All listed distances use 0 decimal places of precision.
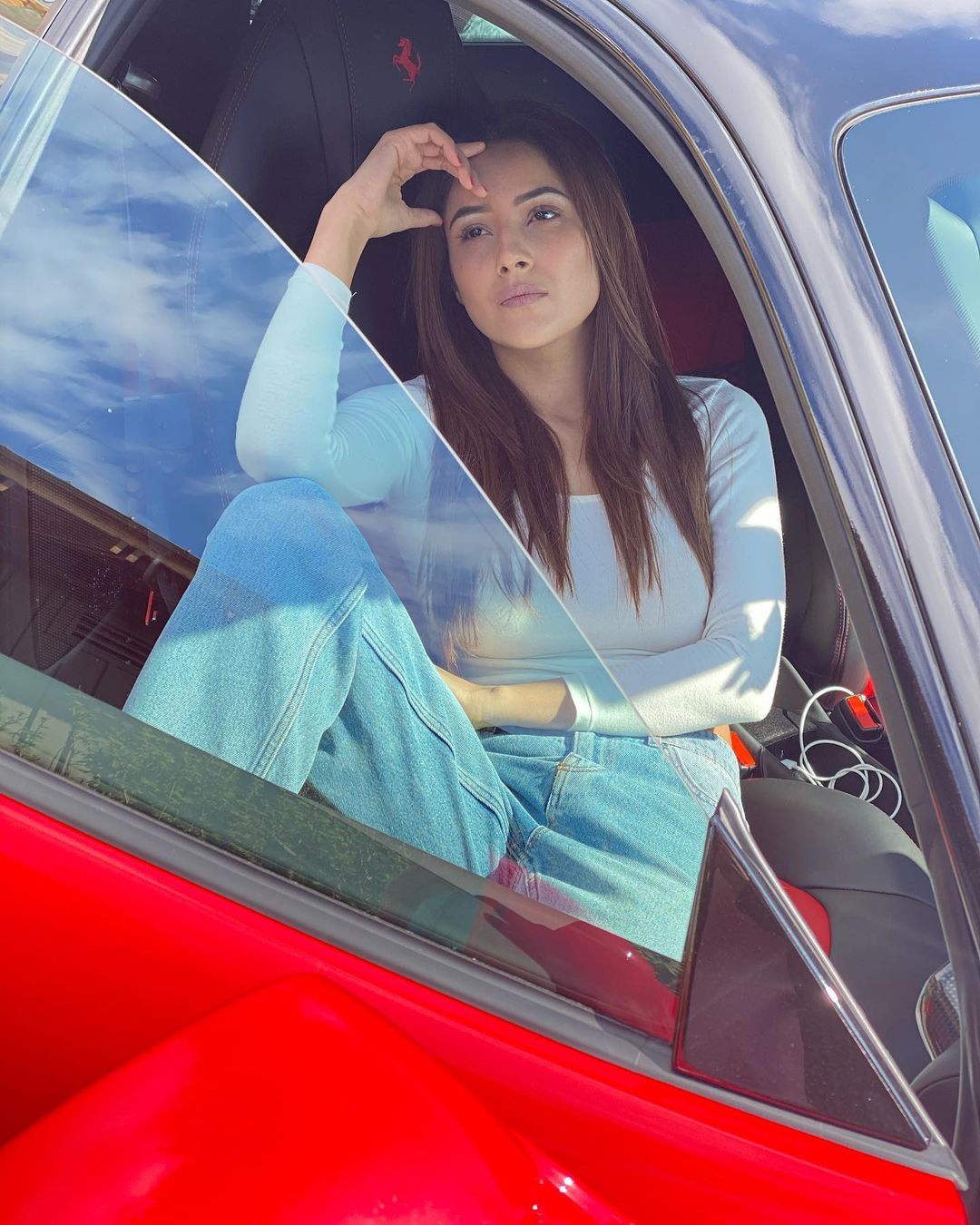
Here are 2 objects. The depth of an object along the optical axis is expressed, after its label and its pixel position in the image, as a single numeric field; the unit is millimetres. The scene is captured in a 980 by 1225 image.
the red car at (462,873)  653
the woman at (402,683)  828
